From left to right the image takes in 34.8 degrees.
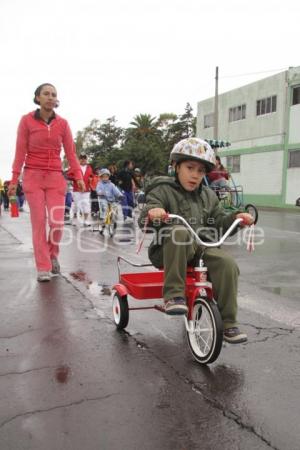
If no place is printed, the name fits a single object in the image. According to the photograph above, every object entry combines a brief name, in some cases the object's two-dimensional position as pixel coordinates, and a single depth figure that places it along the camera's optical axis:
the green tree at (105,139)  71.88
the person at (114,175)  14.76
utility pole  30.06
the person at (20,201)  23.55
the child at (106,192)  11.84
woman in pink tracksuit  5.89
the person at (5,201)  26.00
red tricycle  3.21
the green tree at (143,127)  61.28
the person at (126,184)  14.37
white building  27.22
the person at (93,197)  15.92
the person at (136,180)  14.62
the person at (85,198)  13.98
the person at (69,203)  18.15
